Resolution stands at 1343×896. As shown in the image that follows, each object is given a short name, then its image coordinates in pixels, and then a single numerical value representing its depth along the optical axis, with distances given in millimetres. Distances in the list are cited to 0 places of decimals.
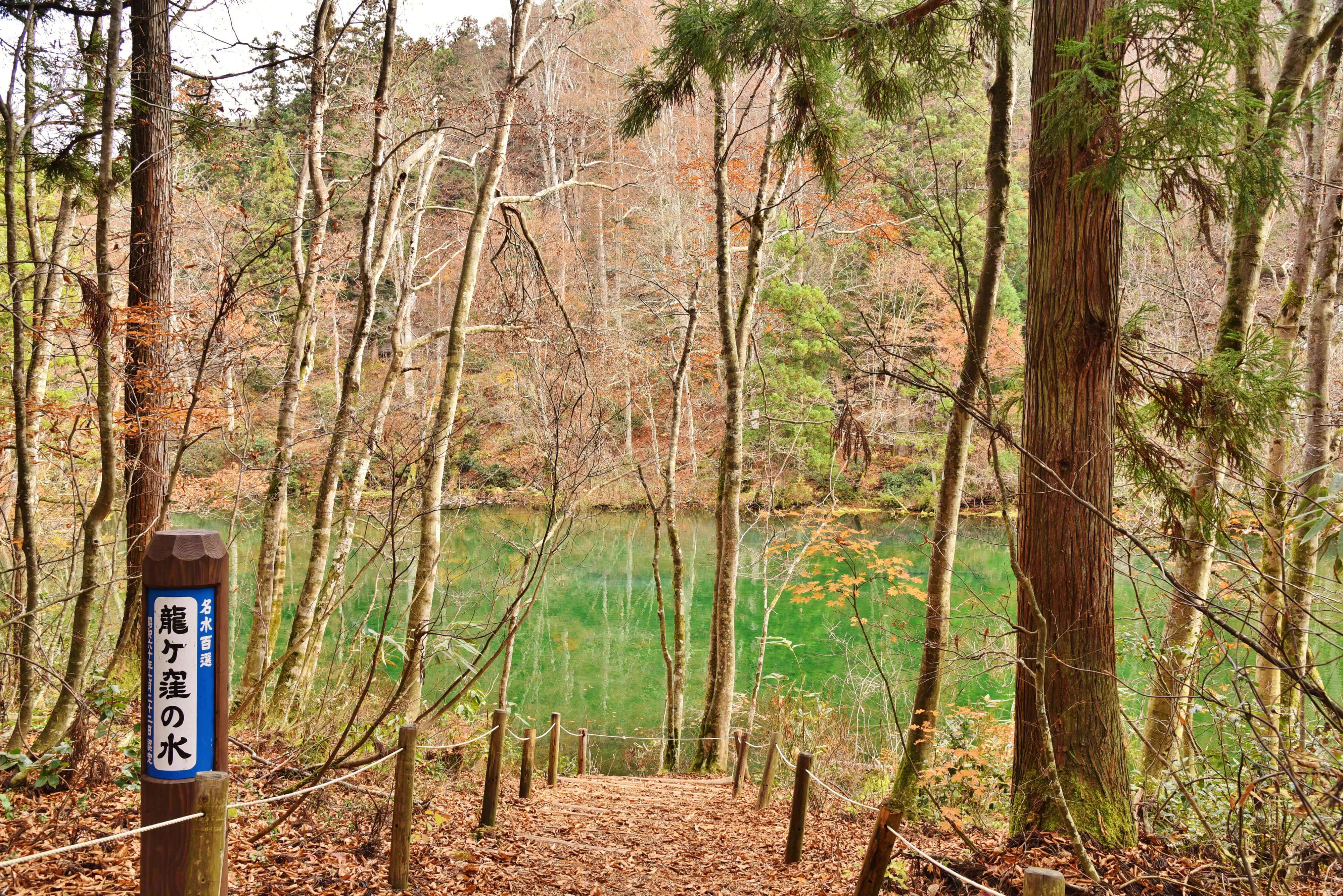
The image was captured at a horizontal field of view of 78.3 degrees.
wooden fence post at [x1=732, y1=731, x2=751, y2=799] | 6668
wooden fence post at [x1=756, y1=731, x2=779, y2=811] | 5832
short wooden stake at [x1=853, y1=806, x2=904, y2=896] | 3133
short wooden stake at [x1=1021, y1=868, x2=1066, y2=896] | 2248
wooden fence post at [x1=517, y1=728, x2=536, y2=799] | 5914
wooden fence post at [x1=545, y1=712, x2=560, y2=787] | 6922
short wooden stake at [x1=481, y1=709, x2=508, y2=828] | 4844
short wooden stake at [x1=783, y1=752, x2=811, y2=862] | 4410
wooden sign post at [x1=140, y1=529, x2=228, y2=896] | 2168
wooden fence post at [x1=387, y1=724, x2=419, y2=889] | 3609
